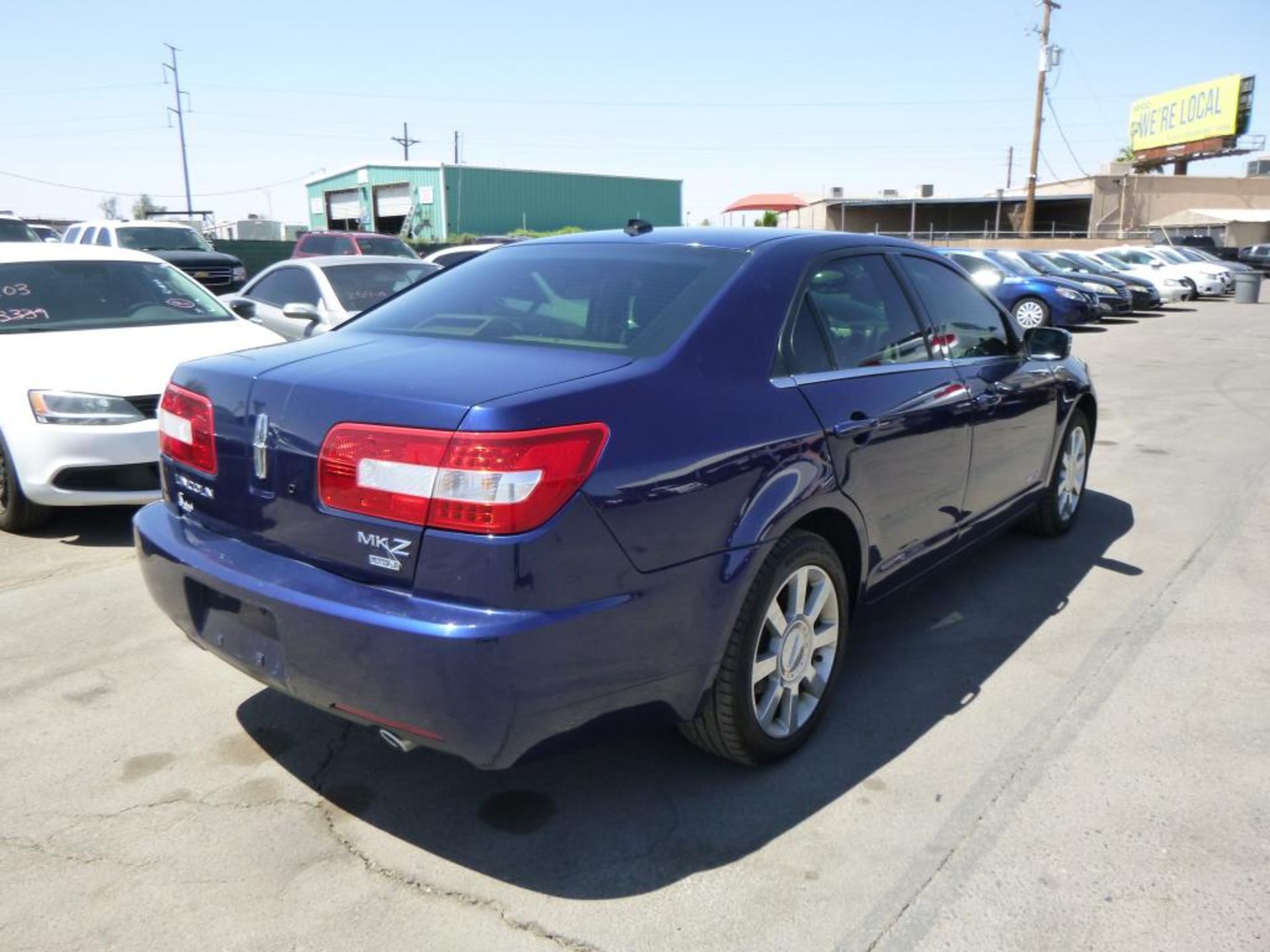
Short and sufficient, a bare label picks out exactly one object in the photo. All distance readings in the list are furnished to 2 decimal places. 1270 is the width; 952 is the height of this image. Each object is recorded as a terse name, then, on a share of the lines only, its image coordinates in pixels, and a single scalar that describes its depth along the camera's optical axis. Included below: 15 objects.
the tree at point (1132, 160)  67.00
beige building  52.59
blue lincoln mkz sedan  2.25
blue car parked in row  17.30
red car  18.52
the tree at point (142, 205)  79.75
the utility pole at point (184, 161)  58.28
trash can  26.30
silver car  8.41
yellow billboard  58.03
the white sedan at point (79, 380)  4.98
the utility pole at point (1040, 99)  37.62
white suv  17.77
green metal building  41.81
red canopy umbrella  55.22
